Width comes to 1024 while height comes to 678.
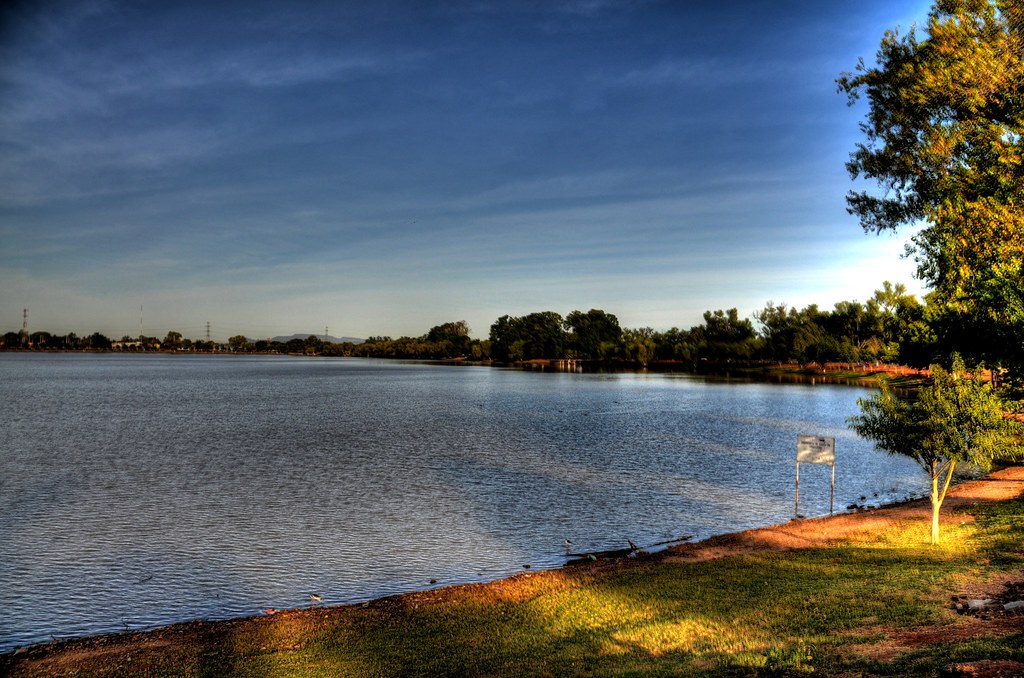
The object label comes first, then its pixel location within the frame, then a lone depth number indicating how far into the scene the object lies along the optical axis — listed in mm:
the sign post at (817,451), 27688
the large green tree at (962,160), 20422
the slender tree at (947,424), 19266
